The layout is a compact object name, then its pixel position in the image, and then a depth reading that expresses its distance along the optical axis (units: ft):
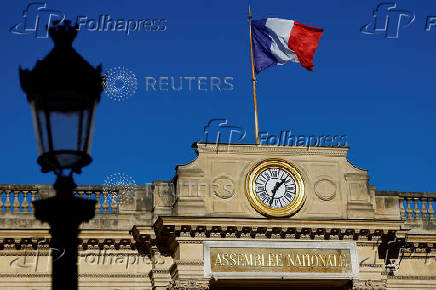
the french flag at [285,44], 95.50
